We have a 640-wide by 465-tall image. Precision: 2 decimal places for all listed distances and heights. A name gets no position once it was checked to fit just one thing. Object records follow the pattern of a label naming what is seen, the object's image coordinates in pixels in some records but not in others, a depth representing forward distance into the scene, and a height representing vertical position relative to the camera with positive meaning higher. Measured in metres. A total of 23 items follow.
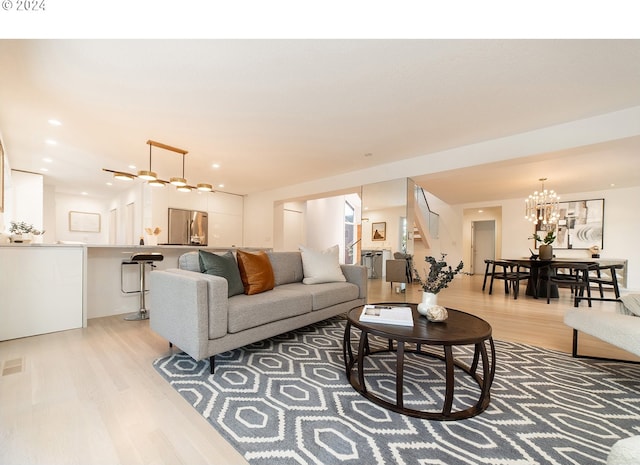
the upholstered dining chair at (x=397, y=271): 4.58 -0.74
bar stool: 3.14 -0.65
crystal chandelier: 5.22 +0.48
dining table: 4.89 -0.91
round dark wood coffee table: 1.37 -0.62
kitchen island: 2.47 -0.68
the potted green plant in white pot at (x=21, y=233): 2.80 -0.13
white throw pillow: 3.08 -0.47
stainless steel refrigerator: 6.00 -0.05
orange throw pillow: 2.45 -0.45
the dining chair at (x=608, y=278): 3.96 -0.72
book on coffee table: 1.66 -0.58
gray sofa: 1.78 -0.67
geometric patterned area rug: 1.16 -0.99
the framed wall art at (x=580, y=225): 6.23 +0.19
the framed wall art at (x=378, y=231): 4.96 -0.04
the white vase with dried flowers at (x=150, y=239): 5.81 -0.33
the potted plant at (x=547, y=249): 4.82 -0.31
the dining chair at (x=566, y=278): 4.17 -0.81
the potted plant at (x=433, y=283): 1.83 -0.38
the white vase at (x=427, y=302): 1.82 -0.50
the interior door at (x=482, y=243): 9.48 -0.44
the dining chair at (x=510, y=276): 4.88 -0.87
